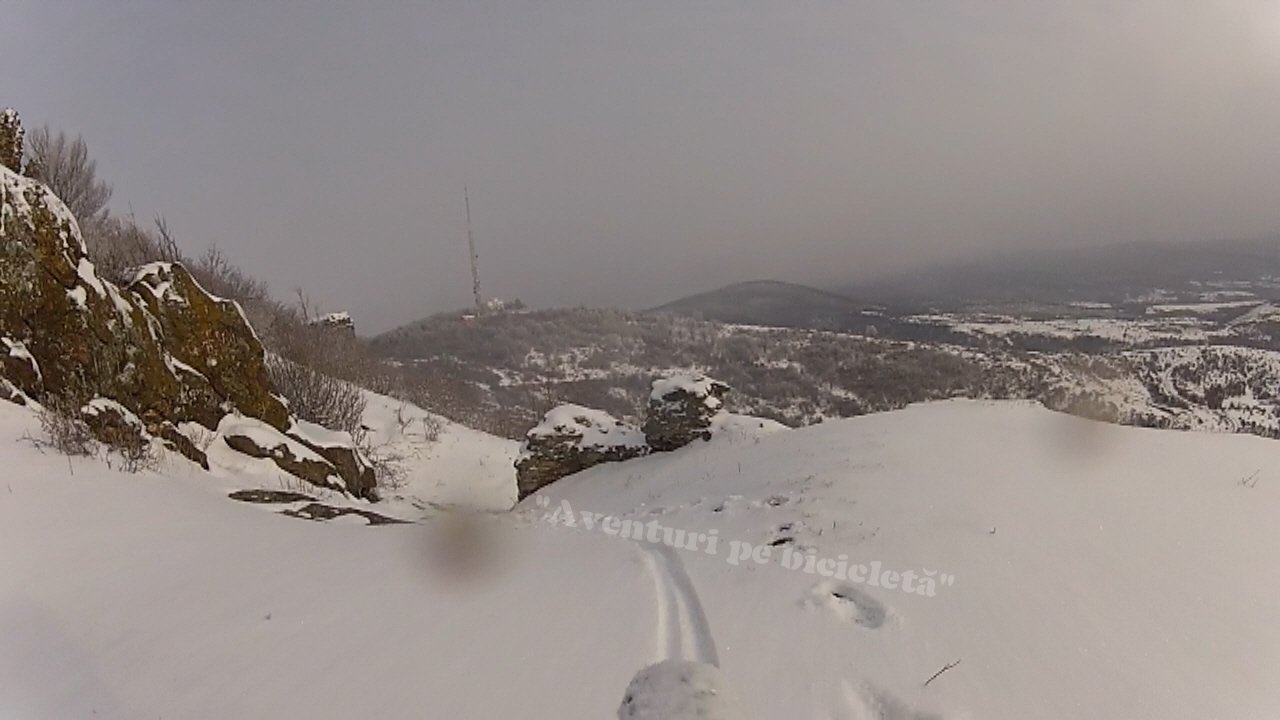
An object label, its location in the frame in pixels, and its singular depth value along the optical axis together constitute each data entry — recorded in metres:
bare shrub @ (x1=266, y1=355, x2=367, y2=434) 16.19
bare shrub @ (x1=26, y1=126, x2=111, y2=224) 21.16
